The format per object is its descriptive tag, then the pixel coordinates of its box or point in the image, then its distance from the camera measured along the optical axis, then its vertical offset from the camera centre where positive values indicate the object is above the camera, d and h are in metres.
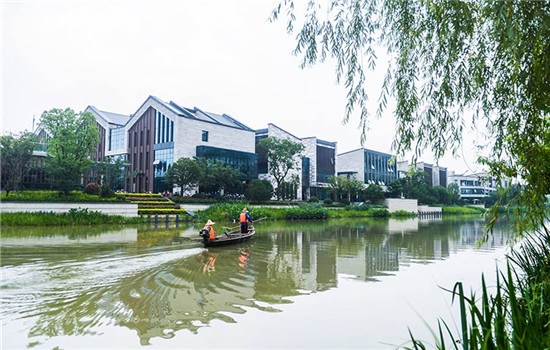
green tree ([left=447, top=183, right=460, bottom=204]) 64.06 +0.47
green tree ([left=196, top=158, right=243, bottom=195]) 30.48 +1.50
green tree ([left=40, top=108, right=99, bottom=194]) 24.28 +3.65
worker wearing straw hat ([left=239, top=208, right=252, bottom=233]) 15.79 -1.03
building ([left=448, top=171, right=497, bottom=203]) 78.19 +1.39
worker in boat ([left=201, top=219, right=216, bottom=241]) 12.76 -1.18
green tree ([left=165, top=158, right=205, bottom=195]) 29.66 +1.72
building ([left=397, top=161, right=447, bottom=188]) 68.62 +3.70
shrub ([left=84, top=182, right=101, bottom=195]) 25.92 +0.41
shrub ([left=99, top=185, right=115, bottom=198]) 25.17 +0.20
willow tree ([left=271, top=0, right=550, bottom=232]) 3.33 +1.28
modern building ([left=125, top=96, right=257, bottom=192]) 36.19 +5.24
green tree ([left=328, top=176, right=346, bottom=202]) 46.84 +1.45
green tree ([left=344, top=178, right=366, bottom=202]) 46.81 +1.06
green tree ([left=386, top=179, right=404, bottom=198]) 54.00 +0.93
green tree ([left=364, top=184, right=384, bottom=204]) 49.91 +0.46
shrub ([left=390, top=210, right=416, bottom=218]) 45.78 -2.15
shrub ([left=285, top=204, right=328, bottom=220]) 33.16 -1.49
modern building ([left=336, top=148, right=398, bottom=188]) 58.16 +4.53
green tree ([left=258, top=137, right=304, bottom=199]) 38.97 +4.36
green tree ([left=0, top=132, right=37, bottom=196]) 24.05 +2.46
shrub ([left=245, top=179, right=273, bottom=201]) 34.41 +0.39
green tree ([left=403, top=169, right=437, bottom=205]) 55.32 +0.82
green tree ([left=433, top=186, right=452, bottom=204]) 59.50 +0.12
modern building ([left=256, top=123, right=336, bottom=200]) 45.94 +4.01
